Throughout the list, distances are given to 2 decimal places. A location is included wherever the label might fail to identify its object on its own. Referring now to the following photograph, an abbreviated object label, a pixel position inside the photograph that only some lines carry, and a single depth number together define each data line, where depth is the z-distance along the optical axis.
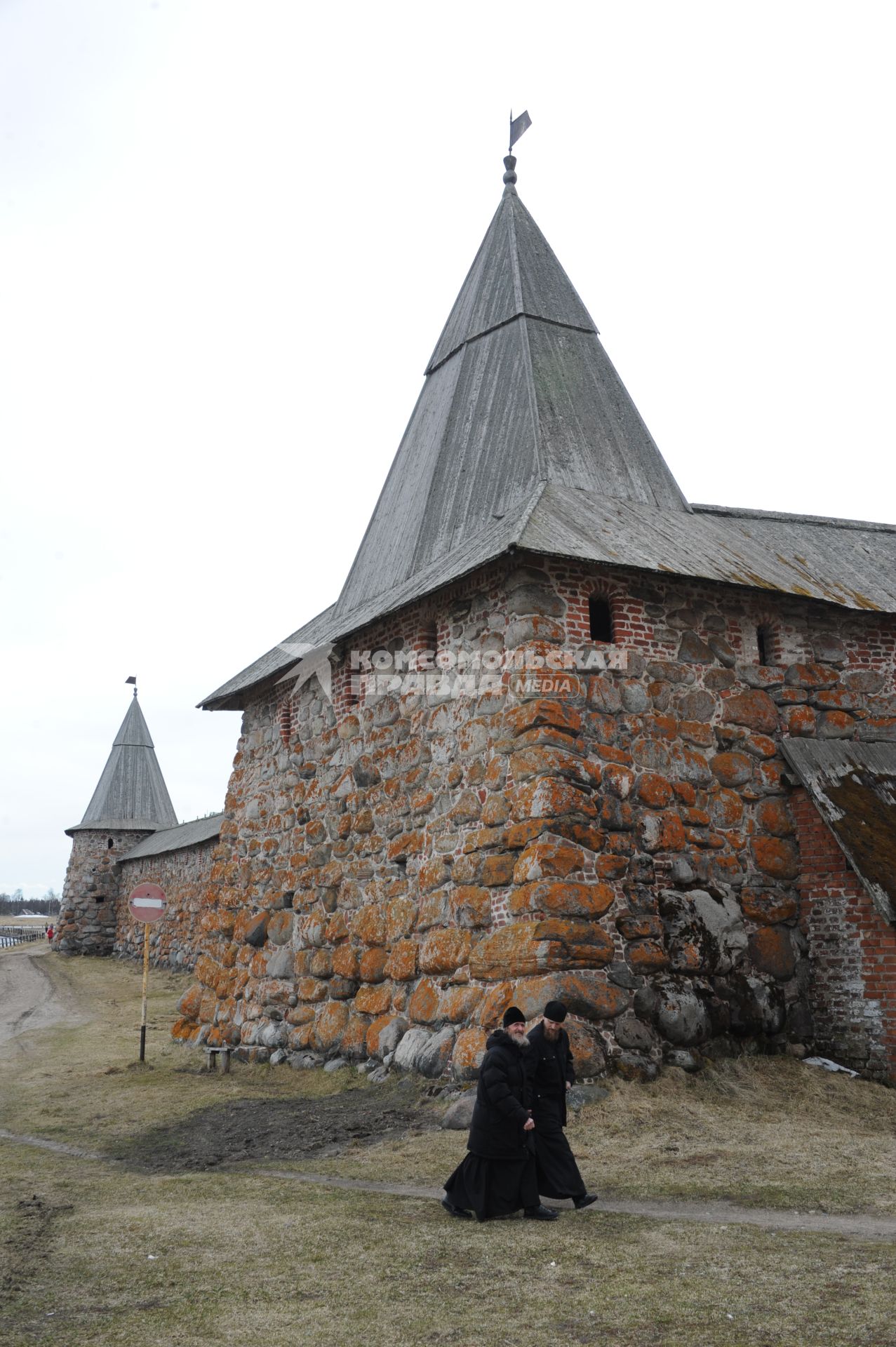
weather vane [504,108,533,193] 14.51
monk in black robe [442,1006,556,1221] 5.88
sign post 14.23
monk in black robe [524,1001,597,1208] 6.02
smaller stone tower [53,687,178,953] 35.00
